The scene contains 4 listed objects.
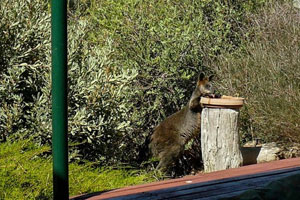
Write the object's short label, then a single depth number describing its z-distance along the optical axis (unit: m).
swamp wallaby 14.57
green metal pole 4.10
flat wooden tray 13.05
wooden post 13.27
